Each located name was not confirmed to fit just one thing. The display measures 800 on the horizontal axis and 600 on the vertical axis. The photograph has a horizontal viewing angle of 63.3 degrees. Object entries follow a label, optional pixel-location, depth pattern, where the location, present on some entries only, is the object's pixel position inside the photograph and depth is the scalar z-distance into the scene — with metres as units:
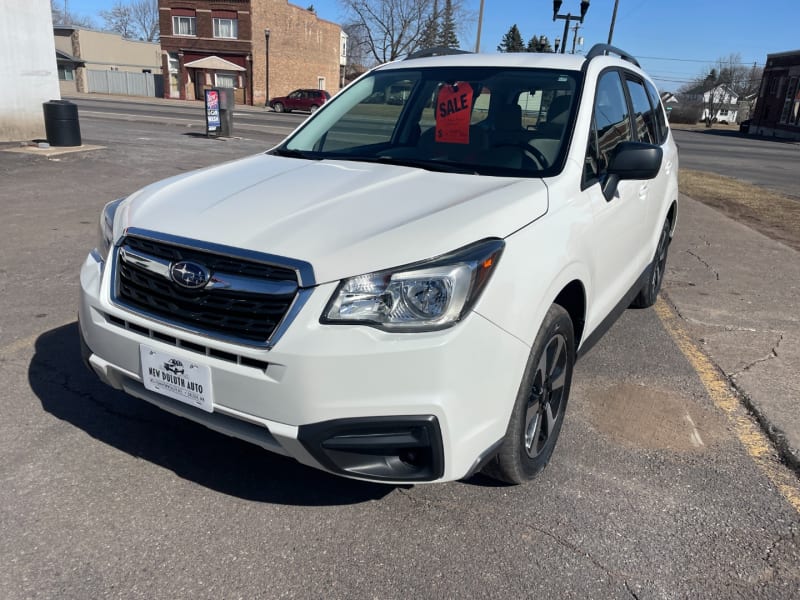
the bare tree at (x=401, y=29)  59.09
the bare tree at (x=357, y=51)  62.69
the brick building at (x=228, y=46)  50.44
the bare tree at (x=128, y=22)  104.38
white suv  2.18
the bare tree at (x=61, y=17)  104.81
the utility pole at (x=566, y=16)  19.20
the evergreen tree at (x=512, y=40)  90.15
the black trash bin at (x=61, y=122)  13.11
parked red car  41.22
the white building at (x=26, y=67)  13.02
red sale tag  3.55
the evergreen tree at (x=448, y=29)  51.22
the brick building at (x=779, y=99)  52.78
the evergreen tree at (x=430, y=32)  56.51
